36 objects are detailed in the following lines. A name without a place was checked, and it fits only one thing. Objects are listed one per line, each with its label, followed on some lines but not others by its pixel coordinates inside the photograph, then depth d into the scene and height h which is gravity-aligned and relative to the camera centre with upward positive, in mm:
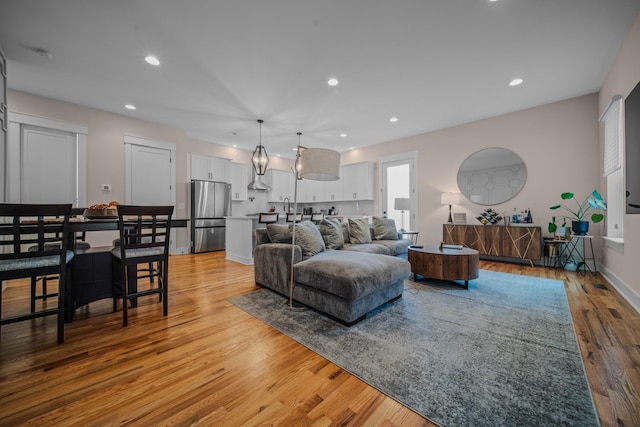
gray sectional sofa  1989 -537
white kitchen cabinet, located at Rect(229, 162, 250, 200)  6812 +964
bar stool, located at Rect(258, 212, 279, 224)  5029 -107
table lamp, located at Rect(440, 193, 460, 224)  4898 +323
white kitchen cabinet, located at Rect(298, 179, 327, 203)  7648 +709
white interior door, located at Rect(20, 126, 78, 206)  3795 +748
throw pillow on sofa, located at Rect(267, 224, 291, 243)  2805 -234
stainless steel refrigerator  5625 -31
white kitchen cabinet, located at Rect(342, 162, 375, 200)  6523 +911
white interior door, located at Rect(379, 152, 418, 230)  5781 +728
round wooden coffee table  2871 -620
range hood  7094 +849
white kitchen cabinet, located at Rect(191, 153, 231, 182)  5988 +1173
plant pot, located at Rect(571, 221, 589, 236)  3568 -203
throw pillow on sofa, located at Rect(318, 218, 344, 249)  3297 -291
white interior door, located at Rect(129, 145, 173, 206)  4777 +763
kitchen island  4398 -499
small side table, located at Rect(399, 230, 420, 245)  4743 -565
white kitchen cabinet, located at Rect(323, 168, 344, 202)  7109 +696
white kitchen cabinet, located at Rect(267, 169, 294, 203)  7723 +948
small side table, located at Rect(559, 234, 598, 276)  3756 -621
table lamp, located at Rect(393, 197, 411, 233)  5016 +203
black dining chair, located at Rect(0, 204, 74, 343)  1589 -308
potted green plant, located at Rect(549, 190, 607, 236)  3283 +38
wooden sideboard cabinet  3982 -454
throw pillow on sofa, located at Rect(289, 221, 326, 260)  2645 -307
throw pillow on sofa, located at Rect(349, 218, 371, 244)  3873 -292
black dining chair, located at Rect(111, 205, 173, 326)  2031 -377
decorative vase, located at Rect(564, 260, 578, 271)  3764 -817
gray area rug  1163 -930
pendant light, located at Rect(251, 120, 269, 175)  5086 +1150
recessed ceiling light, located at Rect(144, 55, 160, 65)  2914 +1891
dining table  2035 -558
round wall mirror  4504 +751
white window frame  2893 +588
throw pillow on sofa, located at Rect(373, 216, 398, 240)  4359 -286
